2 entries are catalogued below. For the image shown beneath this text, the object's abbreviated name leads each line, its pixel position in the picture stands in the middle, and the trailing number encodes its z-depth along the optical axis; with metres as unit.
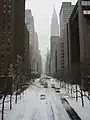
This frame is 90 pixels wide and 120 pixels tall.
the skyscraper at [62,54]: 191.64
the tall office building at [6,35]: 74.00
